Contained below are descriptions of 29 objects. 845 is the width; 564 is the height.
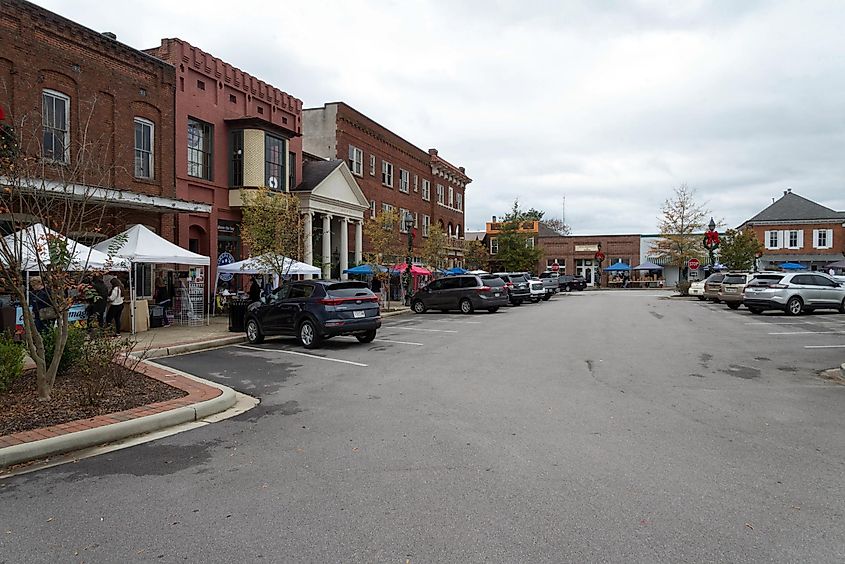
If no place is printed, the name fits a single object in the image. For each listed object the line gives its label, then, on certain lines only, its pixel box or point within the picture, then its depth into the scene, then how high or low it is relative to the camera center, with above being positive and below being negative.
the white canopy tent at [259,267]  20.26 +0.13
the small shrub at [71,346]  9.02 -1.08
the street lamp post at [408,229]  28.89 +1.96
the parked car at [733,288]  27.86 -0.73
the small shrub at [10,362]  7.86 -1.17
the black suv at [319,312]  14.27 -0.95
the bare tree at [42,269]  7.52 +0.03
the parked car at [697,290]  38.15 -1.14
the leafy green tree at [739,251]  47.59 +1.57
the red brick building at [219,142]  21.88 +4.85
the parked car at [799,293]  23.36 -0.82
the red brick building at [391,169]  33.34 +6.67
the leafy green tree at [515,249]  56.59 +2.01
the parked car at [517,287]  33.34 -0.85
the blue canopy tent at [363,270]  29.30 +0.05
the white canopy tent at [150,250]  16.25 +0.55
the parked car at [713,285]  32.53 -0.73
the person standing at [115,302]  15.41 -0.77
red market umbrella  30.28 +0.11
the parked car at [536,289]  36.75 -1.04
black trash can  17.11 -1.22
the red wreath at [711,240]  37.47 +1.96
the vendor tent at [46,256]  7.61 +0.31
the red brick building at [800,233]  62.53 +3.91
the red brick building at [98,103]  16.23 +4.84
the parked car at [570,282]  56.31 -1.02
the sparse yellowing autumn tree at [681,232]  46.91 +2.98
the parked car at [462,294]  26.00 -0.98
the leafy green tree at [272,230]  19.70 +1.30
